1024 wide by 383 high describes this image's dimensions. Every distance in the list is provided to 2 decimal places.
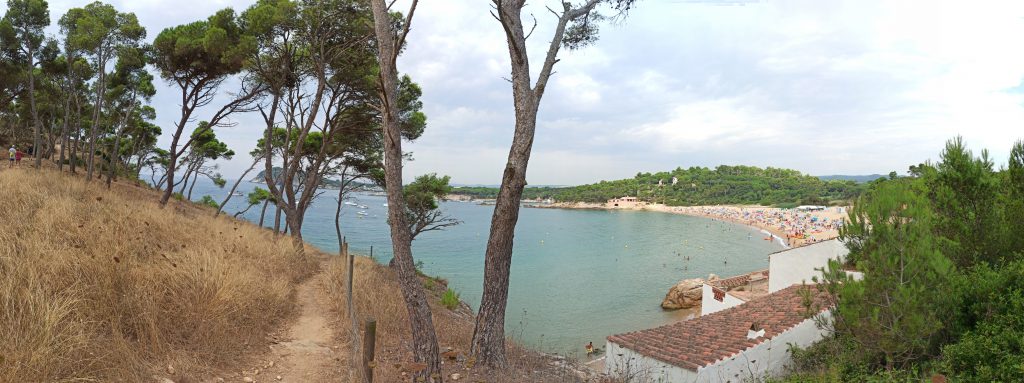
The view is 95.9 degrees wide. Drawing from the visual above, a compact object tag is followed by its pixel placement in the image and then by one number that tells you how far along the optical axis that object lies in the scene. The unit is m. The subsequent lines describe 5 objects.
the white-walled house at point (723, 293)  13.59
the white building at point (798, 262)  11.91
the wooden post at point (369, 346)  3.19
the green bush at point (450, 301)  12.11
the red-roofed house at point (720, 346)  7.55
